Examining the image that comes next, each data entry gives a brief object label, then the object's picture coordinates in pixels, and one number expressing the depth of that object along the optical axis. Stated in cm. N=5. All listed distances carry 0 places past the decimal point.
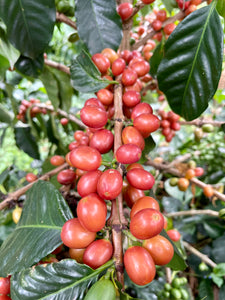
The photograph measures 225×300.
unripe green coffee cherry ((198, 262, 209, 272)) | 24
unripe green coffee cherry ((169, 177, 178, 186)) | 26
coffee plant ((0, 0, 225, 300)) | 11
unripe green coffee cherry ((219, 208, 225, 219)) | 17
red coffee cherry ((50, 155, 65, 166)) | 22
